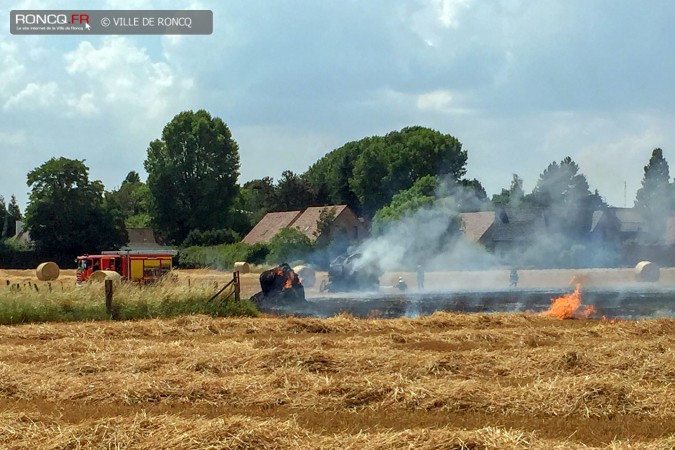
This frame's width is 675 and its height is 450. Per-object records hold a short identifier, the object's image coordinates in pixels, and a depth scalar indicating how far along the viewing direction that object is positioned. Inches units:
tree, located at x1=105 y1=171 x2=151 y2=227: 4060.0
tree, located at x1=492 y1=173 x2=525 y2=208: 3828.7
